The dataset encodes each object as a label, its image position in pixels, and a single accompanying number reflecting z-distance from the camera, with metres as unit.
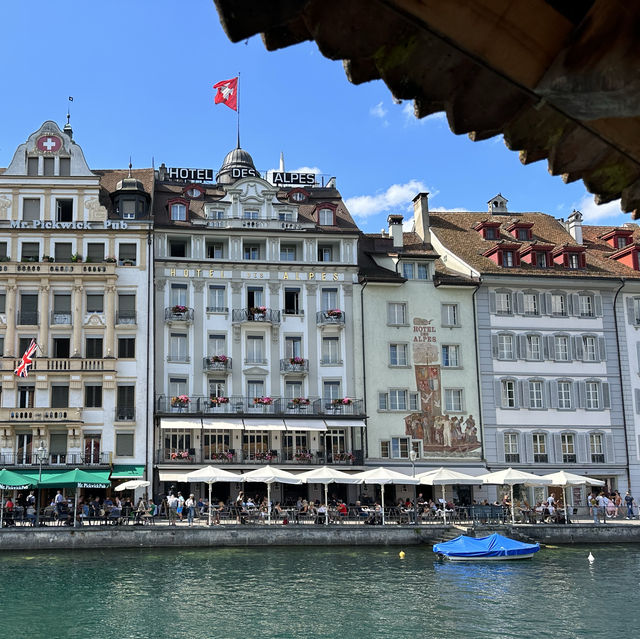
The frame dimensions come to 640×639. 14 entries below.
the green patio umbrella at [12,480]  39.41
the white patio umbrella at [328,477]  42.62
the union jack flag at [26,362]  45.25
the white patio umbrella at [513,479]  43.59
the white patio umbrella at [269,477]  42.16
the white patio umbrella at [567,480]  44.17
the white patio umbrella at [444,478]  43.31
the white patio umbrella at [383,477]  42.66
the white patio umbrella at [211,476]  41.85
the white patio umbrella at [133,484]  42.31
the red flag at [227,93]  58.16
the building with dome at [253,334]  49.78
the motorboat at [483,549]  35.09
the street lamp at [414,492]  42.98
